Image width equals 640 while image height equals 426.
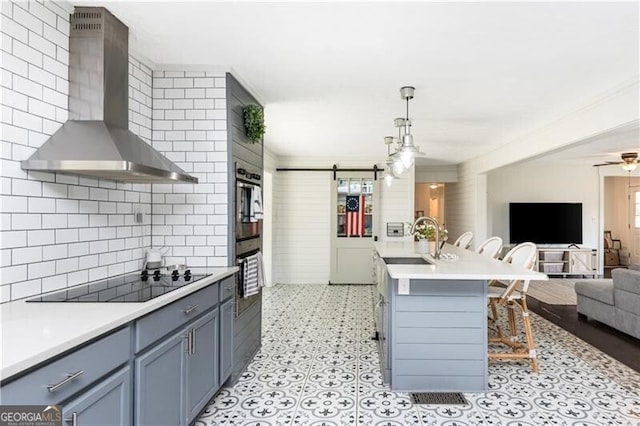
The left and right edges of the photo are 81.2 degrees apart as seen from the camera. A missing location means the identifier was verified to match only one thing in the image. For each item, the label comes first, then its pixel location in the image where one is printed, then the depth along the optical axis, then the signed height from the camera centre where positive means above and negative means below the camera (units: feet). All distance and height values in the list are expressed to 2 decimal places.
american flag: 24.08 +0.07
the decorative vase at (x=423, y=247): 13.43 -1.10
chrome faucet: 11.65 -0.56
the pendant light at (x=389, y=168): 17.40 +2.45
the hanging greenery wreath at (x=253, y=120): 10.76 +2.76
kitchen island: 9.25 -2.92
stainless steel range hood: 6.15 +1.81
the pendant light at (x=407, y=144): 11.07 +2.21
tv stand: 25.85 -3.04
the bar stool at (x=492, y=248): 13.65 -1.17
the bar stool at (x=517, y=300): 10.41 -2.48
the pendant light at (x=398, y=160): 13.20 +2.05
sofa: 13.21 -3.18
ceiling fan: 21.47 +3.35
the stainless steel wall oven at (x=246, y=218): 10.09 -0.07
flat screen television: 26.63 -0.48
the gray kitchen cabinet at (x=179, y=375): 5.67 -2.83
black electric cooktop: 6.12 -1.37
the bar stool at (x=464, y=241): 17.47 -1.15
